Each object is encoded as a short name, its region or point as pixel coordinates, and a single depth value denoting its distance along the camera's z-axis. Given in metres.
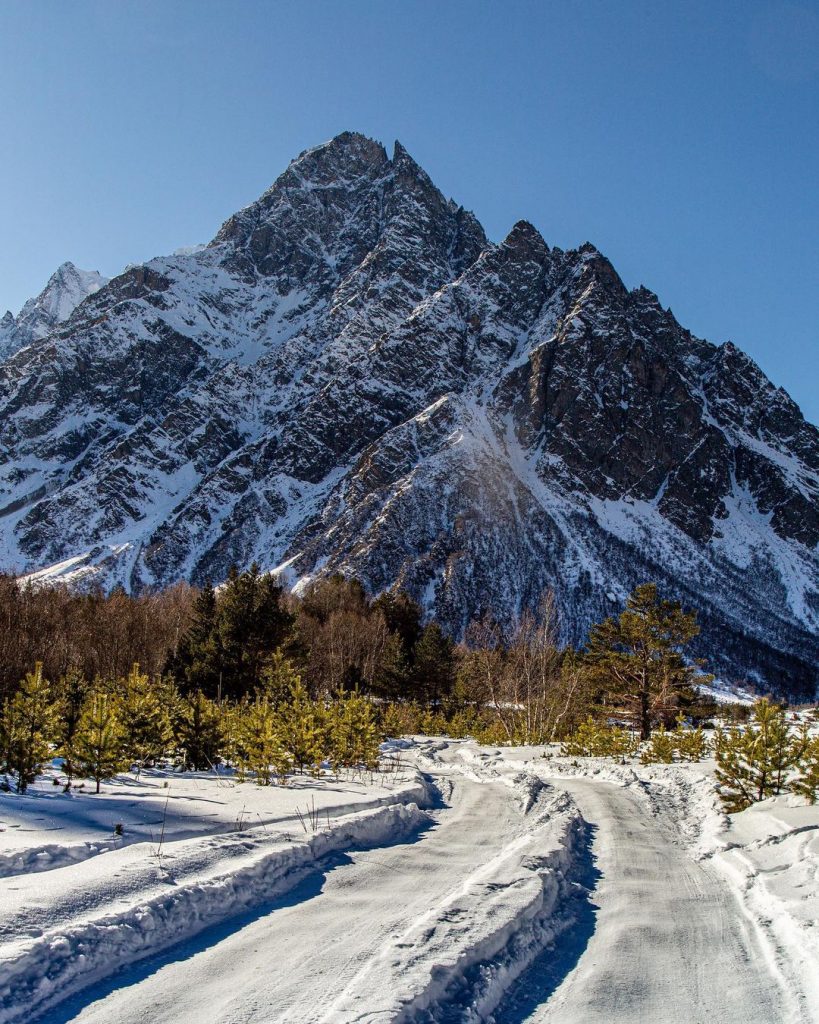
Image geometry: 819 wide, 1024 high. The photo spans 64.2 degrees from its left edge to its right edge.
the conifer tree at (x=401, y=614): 60.06
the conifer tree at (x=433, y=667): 48.06
